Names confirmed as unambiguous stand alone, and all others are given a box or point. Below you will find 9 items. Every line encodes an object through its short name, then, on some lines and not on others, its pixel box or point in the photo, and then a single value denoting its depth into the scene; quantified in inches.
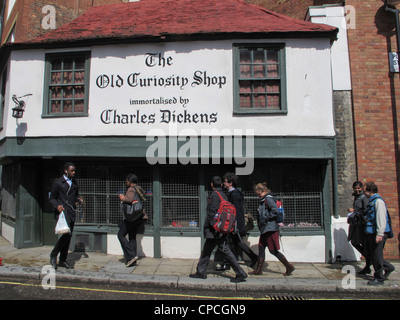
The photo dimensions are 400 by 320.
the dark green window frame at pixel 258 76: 272.7
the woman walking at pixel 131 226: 232.7
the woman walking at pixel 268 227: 209.6
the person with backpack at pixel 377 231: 196.4
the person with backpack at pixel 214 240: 199.9
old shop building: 264.1
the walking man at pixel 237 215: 230.5
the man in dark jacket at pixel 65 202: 222.7
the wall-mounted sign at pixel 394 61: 280.7
